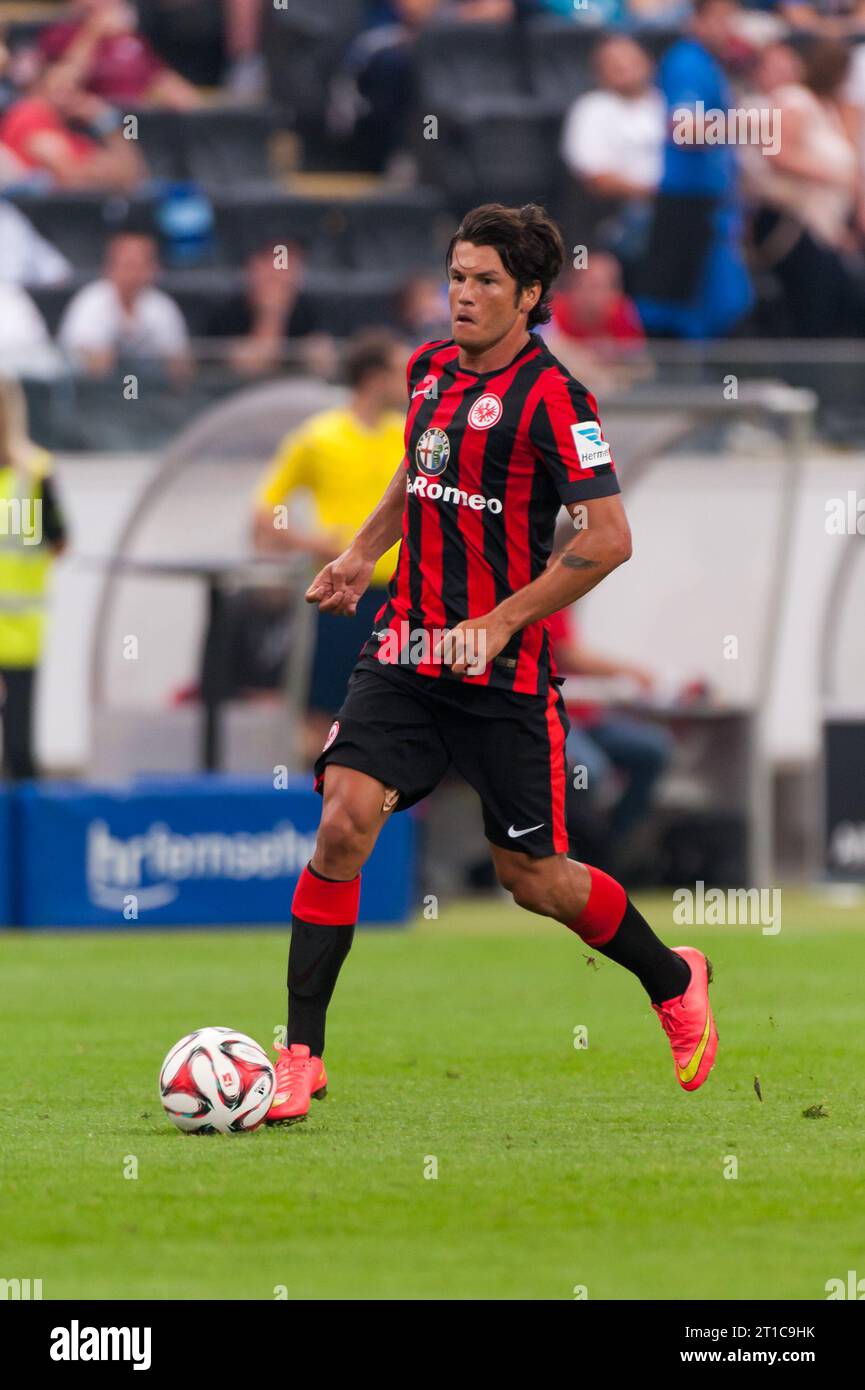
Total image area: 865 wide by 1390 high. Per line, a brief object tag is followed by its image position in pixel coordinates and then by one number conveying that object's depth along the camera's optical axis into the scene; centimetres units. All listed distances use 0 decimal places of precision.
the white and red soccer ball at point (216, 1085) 647
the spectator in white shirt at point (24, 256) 1620
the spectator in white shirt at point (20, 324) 1527
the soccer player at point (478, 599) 666
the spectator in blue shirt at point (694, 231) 1639
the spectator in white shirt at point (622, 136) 1692
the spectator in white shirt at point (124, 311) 1523
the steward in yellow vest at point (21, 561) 1275
